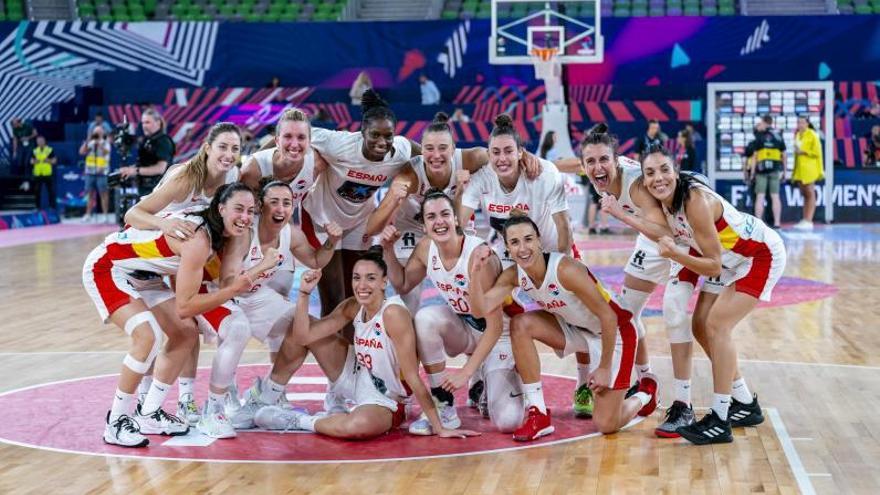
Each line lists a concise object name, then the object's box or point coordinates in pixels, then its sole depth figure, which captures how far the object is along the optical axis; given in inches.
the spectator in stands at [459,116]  856.9
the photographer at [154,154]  488.4
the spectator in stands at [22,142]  903.1
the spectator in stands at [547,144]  694.5
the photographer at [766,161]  741.9
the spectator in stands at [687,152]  748.0
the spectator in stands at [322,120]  805.2
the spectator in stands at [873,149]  826.8
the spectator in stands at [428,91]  901.8
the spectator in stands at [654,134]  683.4
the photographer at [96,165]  828.6
